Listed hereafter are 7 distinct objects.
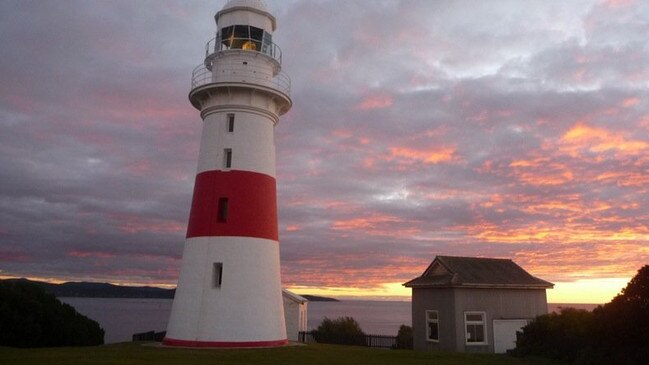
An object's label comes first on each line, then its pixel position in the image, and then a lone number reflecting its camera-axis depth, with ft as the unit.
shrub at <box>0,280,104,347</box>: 83.97
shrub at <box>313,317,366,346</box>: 102.32
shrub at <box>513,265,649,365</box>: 56.08
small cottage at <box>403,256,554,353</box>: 81.00
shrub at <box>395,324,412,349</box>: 101.19
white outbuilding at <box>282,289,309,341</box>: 103.76
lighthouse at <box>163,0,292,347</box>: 69.62
